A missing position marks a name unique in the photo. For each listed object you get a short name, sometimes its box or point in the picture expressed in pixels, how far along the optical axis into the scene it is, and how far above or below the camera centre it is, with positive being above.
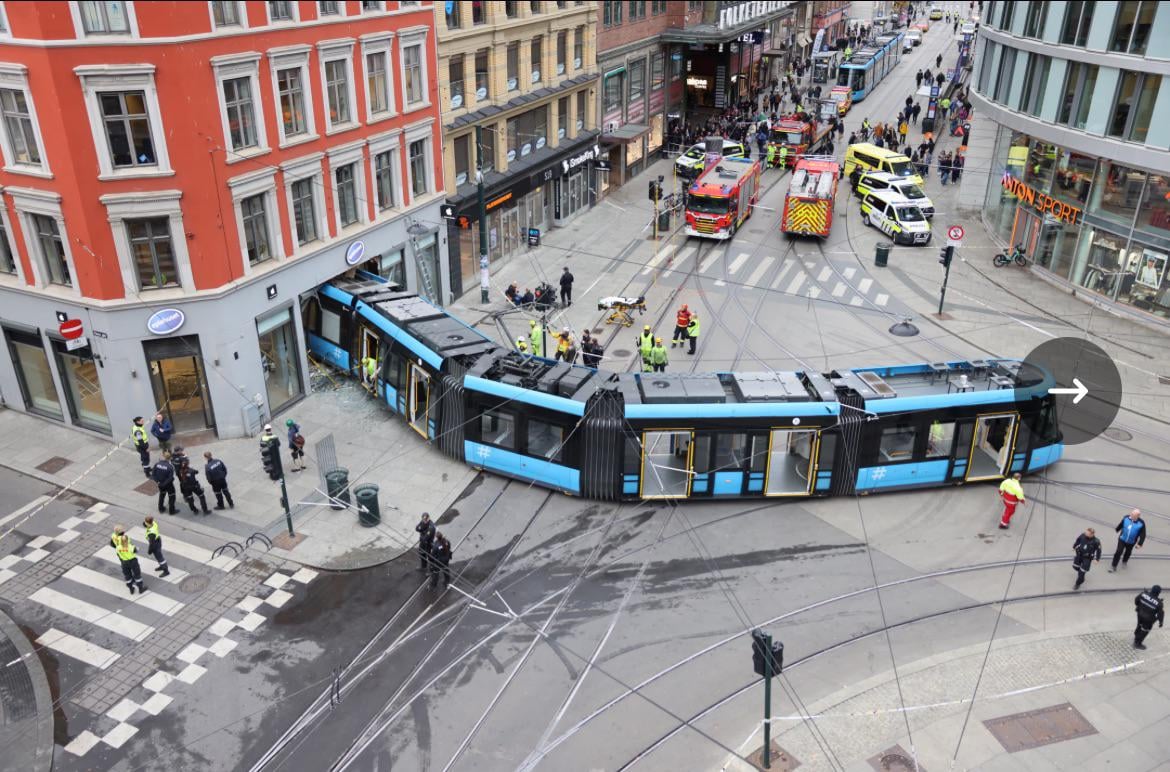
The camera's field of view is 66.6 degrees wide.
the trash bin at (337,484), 21.95 -11.48
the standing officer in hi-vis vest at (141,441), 22.72 -10.93
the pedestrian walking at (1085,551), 18.59 -11.03
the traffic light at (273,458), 19.61 -10.05
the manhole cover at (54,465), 23.67 -11.98
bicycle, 38.78 -11.35
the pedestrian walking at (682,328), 30.12 -11.07
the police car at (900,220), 41.59 -10.64
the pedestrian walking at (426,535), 19.20 -11.05
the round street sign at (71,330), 22.86 -8.36
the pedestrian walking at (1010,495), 20.56 -10.98
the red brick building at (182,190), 20.75 -5.23
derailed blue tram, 21.05 -9.98
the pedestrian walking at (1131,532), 19.08 -10.94
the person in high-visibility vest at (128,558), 18.42 -11.09
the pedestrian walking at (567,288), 33.88 -11.04
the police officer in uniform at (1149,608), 16.78 -10.90
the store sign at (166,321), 23.23 -8.32
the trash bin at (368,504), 21.06 -11.48
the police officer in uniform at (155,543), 19.38 -11.33
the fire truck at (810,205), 41.06 -9.77
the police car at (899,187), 43.78 -9.78
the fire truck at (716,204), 41.09 -9.79
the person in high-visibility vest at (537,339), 27.95 -10.53
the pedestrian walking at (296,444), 23.36 -11.27
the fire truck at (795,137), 55.28 -9.41
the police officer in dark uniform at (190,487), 21.33 -11.23
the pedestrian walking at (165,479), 21.05 -10.97
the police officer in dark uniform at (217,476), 21.41 -11.03
